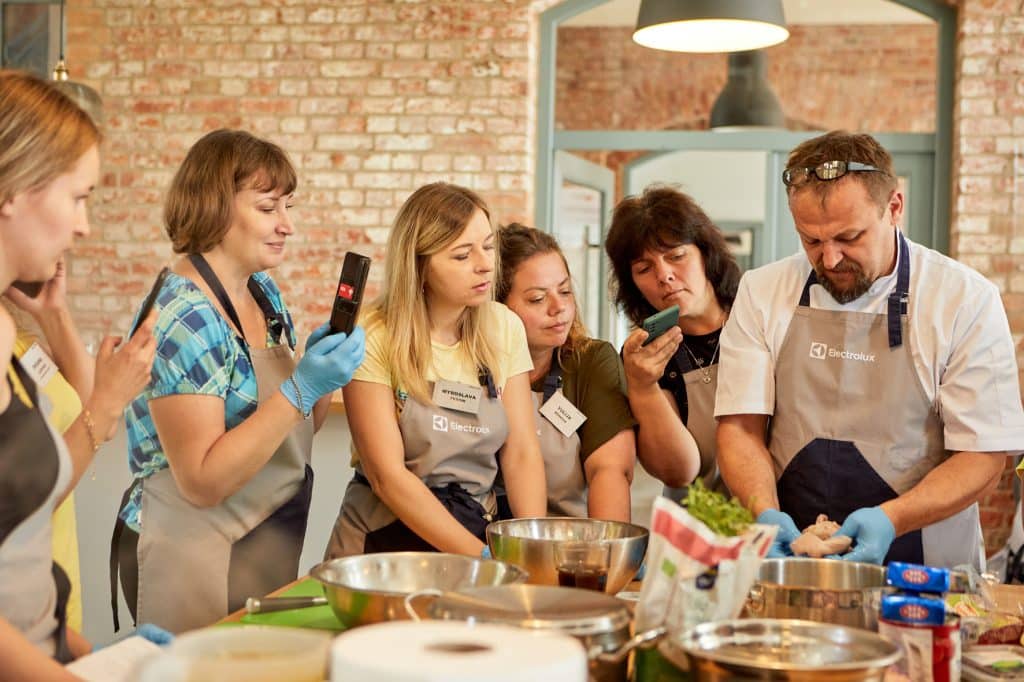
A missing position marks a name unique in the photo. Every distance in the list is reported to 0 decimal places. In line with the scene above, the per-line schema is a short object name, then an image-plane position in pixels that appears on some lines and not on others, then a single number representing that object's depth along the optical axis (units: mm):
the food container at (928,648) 1481
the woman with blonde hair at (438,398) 2307
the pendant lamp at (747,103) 6402
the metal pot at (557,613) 1341
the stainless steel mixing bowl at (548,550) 1779
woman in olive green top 2596
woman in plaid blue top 2125
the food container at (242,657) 1096
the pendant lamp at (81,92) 4254
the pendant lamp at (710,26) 3162
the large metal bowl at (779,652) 1254
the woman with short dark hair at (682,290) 2773
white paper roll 1007
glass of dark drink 1722
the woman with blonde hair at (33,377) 1406
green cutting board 1744
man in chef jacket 2285
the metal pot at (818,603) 1565
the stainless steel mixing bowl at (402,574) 1576
